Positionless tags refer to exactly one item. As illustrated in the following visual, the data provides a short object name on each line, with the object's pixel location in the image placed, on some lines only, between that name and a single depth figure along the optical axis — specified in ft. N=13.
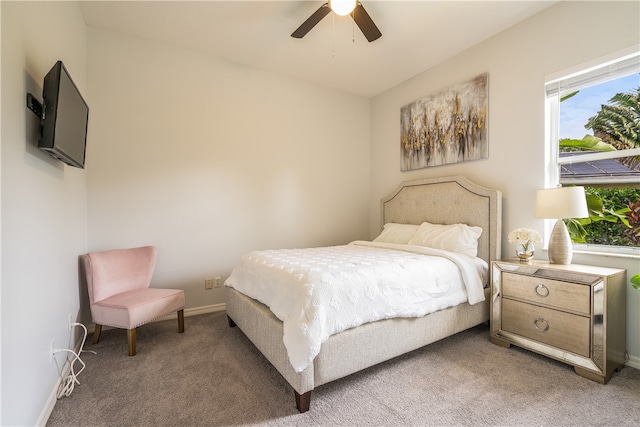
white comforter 5.14
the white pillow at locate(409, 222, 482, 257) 8.83
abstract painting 9.58
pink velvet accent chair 7.07
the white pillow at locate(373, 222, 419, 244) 10.75
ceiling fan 6.53
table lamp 6.53
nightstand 5.87
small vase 7.53
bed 5.26
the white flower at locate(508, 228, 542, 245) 7.35
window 6.77
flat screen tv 4.75
